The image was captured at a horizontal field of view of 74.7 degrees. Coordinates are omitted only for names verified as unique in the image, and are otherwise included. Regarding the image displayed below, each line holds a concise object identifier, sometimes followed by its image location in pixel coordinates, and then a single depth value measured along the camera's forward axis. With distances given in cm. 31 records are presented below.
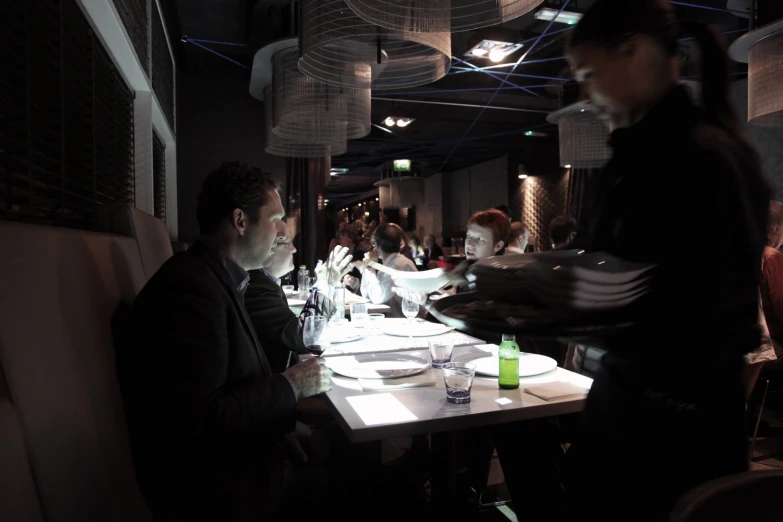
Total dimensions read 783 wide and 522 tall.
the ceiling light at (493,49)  483
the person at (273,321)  226
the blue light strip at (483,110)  399
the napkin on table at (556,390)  156
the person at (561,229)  444
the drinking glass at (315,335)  186
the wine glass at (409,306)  267
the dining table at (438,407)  137
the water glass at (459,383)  151
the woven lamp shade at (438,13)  189
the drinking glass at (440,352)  193
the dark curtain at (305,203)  743
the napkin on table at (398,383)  169
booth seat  79
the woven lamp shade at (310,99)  340
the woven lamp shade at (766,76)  300
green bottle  168
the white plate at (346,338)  249
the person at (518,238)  467
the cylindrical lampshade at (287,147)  479
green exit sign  1170
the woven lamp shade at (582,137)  484
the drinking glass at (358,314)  282
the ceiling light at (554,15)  399
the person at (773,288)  317
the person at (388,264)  393
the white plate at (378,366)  179
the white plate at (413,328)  262
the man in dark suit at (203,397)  121
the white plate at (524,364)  182
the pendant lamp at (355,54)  216
